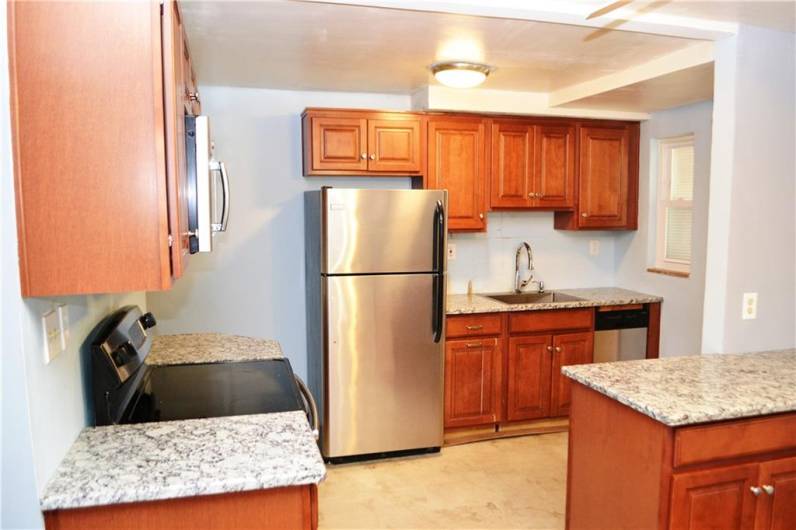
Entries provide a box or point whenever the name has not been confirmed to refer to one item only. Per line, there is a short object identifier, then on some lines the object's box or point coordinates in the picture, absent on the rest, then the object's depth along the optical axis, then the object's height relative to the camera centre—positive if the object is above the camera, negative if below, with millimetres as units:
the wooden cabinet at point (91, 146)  1246 +131
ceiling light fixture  3023 +690
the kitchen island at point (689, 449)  1922 -808
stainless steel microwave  1608 +66
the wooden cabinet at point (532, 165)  3934 +289
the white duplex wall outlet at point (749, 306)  2598 -422
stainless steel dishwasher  3998 -849
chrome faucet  4336 -456
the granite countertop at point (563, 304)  3727 -611
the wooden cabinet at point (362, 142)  3594 +401
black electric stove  1717 -618
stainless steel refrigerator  3361 -624
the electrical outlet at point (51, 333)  1383 -300
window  3998 +40
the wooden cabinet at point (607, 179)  4133 +211
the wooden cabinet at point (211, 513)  1325 -698
